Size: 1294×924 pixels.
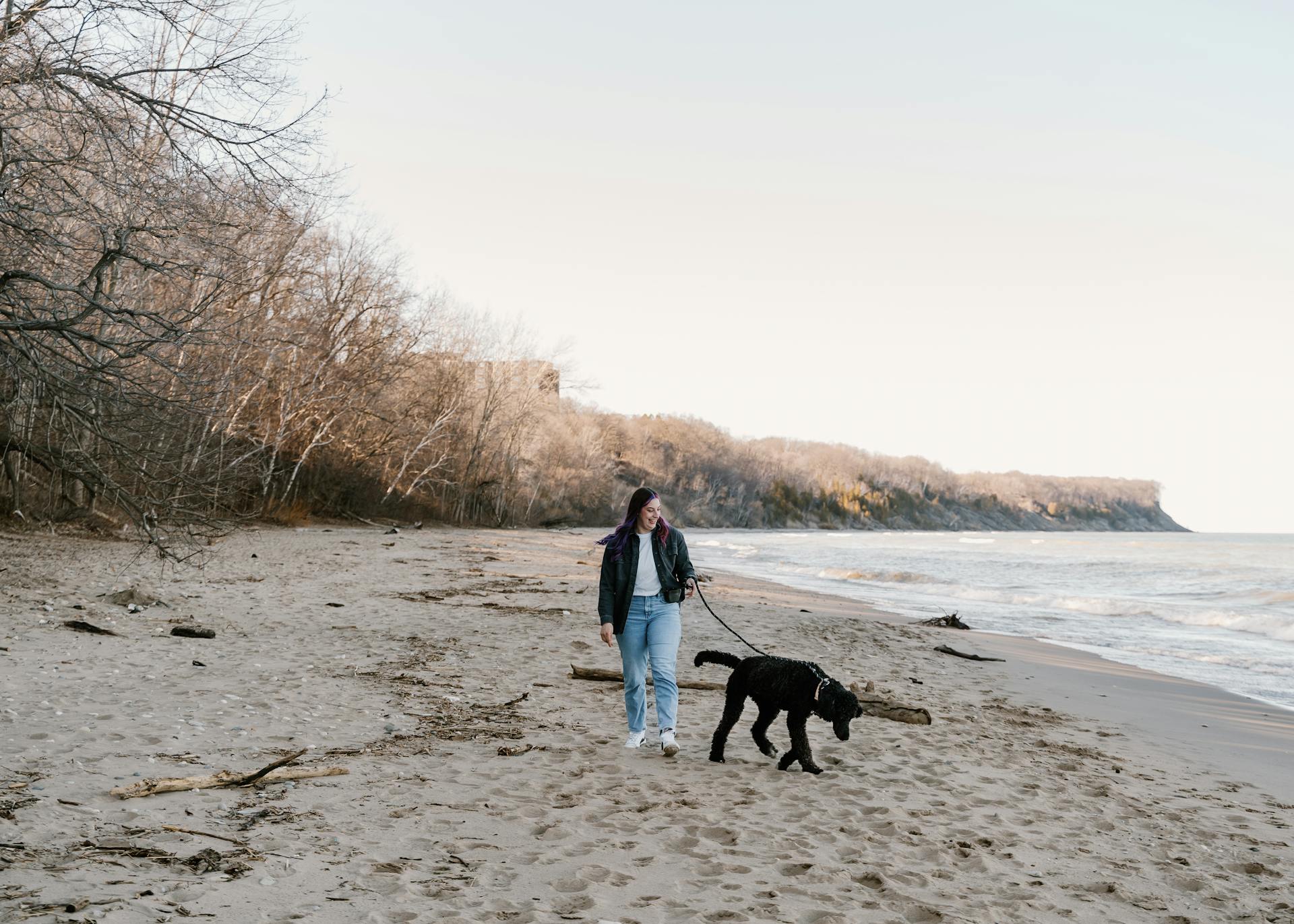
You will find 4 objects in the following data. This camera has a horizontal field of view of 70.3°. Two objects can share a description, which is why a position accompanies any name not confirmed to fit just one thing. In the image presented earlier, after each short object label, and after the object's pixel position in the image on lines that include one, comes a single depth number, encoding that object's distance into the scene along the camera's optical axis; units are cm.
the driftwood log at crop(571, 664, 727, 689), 922
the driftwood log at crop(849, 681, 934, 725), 835
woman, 656
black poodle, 630
